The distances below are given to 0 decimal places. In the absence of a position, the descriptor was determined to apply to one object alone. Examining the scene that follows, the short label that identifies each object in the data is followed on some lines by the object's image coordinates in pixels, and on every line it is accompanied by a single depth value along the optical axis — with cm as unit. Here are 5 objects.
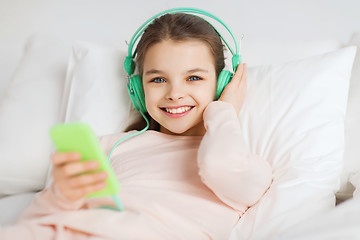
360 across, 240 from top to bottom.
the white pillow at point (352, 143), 111
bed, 99
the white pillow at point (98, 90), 132
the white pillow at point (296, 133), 96
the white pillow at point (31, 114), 131
